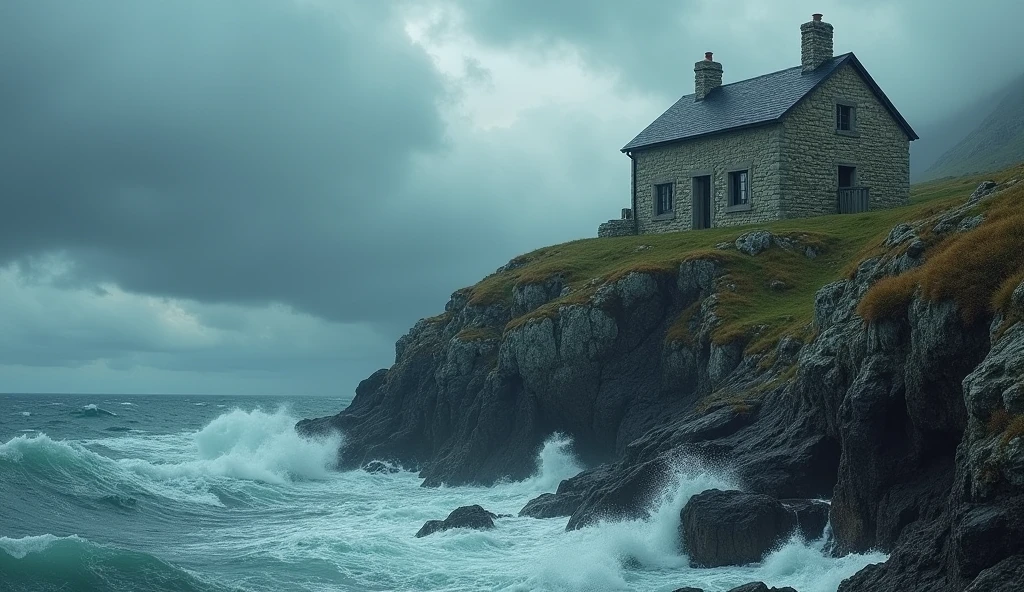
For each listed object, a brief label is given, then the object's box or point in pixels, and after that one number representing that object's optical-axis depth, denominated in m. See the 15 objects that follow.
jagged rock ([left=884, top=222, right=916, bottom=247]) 23.29
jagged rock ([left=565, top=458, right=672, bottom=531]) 25.25
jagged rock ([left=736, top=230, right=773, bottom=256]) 39.84
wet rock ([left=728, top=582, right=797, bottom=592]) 17.16
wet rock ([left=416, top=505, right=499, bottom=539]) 28.84
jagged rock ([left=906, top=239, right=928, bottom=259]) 21.52
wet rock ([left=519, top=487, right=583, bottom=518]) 29.67
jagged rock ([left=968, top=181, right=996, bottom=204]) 23.25
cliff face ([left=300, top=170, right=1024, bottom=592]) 15.26
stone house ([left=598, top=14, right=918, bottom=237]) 46.00
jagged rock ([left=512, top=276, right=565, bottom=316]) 44.06
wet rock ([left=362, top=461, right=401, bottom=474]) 46.44
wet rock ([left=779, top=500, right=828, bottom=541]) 20.92
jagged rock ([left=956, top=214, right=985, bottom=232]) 20.66
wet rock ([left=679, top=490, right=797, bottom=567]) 20.98
